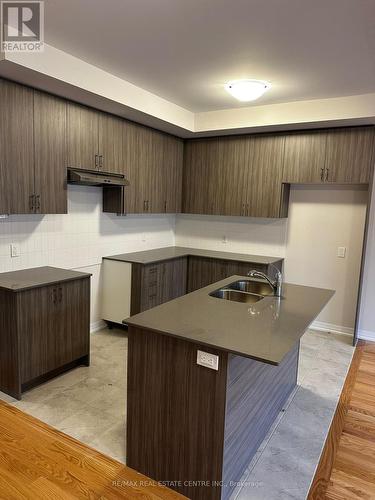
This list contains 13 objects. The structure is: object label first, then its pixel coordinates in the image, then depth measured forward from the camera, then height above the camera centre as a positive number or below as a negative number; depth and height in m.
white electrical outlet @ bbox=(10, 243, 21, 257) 3.28 -0.48
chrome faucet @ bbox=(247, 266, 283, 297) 2.66 -0.57
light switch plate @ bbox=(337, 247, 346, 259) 4.48 -0.51
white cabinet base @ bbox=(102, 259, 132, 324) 4.15 -1.04
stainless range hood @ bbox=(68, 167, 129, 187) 3.39 +0.25
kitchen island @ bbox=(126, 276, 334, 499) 1.76 -0.98
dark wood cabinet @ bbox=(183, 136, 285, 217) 4.50 +0.42
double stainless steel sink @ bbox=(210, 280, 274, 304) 2.80 -0.69
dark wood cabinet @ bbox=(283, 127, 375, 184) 3.92 +0.64
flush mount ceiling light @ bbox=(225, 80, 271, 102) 3.18 +1.08
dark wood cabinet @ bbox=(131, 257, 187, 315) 4.05 -0.96
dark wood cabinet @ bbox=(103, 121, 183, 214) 4.14 +0.40
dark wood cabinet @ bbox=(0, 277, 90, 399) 2.75 -1.09
